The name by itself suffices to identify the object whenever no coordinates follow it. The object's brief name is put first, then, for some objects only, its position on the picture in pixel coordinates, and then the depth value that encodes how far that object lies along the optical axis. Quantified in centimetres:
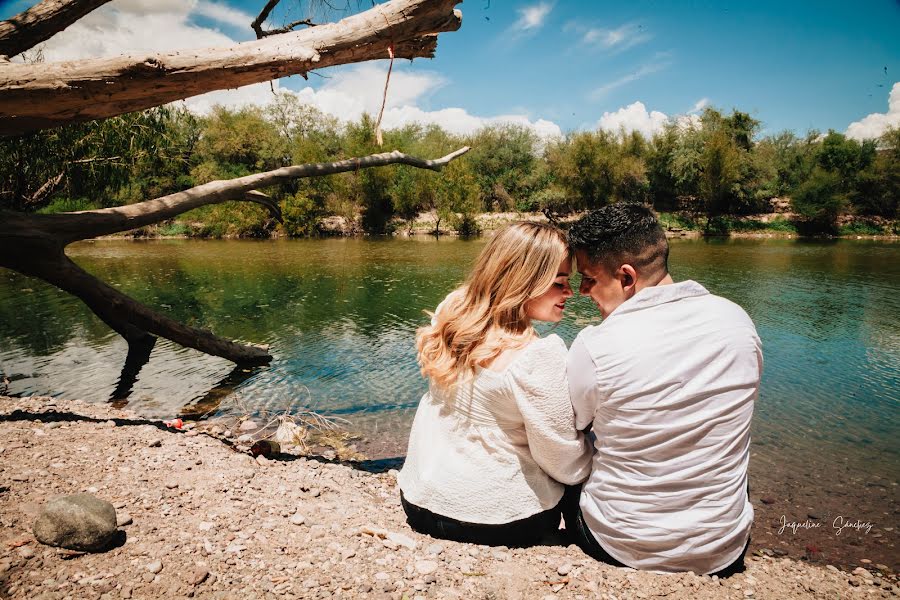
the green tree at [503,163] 5109
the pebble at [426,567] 232
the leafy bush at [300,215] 3875
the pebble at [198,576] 221
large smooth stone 227
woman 219
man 183
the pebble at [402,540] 258
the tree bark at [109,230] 502
